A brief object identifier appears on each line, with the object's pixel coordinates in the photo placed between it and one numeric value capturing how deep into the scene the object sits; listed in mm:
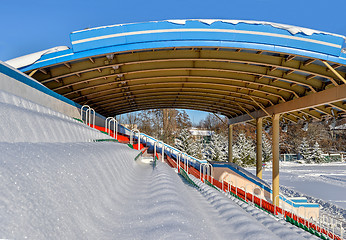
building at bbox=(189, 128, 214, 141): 56000
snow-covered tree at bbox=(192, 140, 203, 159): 34812
